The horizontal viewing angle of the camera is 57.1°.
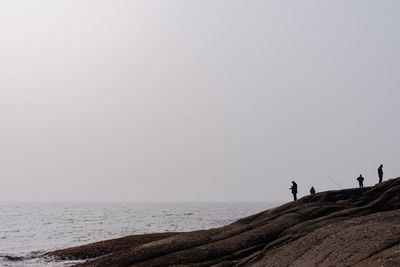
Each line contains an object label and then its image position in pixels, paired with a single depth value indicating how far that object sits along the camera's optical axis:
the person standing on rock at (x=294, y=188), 45.28
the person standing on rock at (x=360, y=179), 45.53
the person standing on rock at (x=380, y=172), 44.00
